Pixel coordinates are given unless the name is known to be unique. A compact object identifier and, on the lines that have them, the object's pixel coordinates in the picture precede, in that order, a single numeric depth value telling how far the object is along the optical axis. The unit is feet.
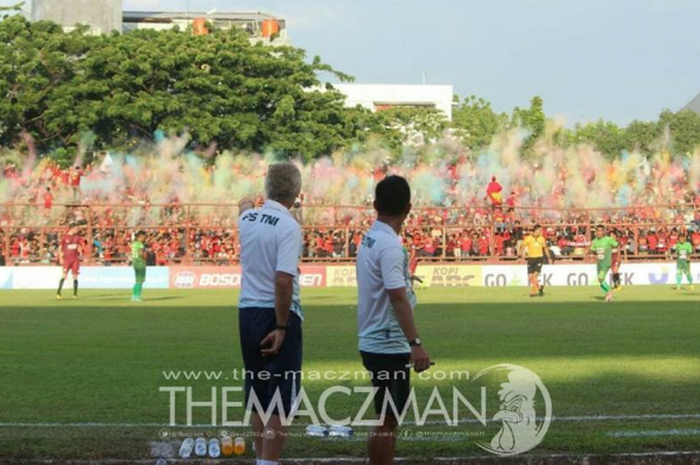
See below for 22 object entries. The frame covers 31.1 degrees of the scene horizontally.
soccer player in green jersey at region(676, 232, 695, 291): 126.41
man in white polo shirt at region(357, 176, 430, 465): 24.04
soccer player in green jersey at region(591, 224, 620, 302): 106.73
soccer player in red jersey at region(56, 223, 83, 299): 115.24
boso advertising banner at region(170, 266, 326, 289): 150.10
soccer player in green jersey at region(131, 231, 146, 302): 106.42
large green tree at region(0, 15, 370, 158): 203.72
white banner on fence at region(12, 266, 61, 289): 148.36
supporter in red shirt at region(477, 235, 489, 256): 155.74
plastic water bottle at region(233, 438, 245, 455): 29.48
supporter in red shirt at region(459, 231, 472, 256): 154.92
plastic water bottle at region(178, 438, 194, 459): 29.09
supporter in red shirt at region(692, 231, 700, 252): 153.89
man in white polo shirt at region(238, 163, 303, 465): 24.82
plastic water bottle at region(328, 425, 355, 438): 31.93
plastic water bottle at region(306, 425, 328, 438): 32.01
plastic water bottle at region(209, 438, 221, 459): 29.17
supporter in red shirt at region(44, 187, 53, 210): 151.84
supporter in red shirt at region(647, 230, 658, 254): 155.84
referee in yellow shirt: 118.32
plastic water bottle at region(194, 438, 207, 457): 29.32
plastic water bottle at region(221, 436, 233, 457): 29.43
